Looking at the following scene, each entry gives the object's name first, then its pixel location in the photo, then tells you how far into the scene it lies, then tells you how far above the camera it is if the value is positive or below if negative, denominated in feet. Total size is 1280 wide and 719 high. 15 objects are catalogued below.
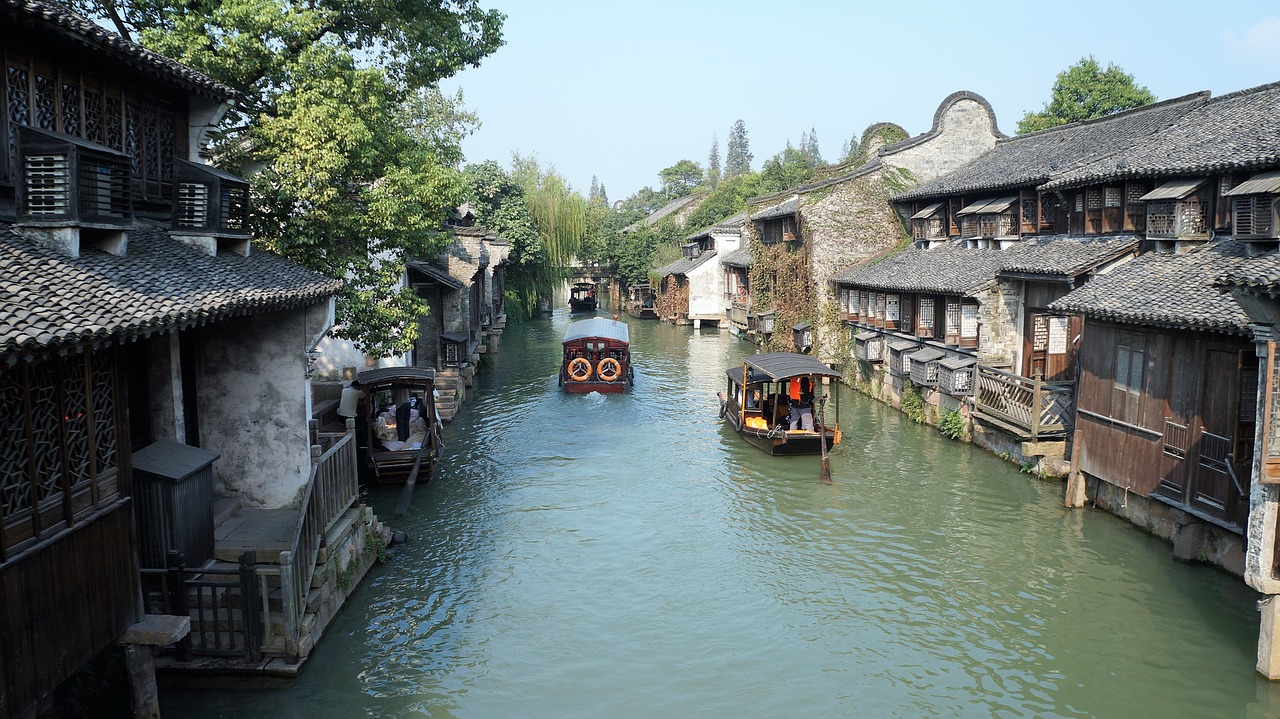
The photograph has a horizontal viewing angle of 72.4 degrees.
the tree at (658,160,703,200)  386.73 +53.26
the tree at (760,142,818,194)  219.41 +31.46
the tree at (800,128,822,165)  503.53 +86.70
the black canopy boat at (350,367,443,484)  60.03 -9.47
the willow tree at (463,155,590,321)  160.56 +14.46
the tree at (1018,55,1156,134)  139.54 +32.35
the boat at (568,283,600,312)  213.66 -0.58
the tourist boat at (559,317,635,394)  98.68 -7.51
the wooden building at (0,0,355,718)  23.43 -1.77
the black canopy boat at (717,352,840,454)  69.97 -9.61
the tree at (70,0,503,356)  49.29 +8.94
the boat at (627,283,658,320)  202.49 -1.12
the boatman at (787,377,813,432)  72.43 -9.16
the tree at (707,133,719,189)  484.79 +78.05
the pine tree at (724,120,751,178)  458.50 +76.93
